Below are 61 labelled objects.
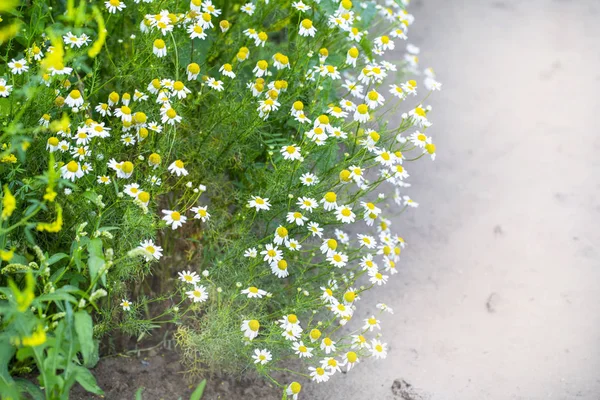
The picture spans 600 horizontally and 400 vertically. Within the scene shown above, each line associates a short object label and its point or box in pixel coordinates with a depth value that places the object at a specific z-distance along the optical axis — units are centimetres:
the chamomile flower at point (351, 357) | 205
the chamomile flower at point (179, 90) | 206
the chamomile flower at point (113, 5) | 215
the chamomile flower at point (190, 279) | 204
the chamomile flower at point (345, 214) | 212
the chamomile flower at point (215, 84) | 218
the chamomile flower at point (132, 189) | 191
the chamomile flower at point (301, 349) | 200
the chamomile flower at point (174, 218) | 197
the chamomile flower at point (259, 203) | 212
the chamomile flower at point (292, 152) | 210
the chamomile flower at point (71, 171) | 188
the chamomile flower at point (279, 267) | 208
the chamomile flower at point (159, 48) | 208
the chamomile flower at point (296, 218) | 212
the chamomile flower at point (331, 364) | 203
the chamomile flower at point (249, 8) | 230
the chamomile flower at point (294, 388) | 195
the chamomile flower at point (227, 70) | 216
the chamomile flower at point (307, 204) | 212
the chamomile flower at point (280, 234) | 209
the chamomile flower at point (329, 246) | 214
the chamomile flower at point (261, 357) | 203
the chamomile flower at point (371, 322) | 219
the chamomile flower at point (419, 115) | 220
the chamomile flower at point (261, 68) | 218
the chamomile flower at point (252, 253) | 211
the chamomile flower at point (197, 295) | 201
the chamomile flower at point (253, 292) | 202
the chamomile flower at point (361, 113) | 213
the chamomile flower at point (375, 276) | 216
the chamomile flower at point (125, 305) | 202
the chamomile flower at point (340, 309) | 204
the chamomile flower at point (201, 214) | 207
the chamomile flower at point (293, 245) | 211
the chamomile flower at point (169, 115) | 199
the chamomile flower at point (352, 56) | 224
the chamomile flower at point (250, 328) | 196
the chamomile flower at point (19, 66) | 202
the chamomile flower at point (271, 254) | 209
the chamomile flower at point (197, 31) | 216
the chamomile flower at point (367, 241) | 230
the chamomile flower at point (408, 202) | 251
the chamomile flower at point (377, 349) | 210
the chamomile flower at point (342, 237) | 230
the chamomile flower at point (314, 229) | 217
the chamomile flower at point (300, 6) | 229
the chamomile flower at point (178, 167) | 200
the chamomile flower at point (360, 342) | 206
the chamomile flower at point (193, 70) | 213
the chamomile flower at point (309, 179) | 216
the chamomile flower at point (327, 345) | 204
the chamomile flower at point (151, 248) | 190
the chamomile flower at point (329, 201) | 209
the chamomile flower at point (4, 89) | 196
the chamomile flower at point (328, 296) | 208
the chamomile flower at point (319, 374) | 201
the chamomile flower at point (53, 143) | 194
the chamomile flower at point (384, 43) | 237
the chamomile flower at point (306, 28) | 226
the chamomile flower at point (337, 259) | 212
